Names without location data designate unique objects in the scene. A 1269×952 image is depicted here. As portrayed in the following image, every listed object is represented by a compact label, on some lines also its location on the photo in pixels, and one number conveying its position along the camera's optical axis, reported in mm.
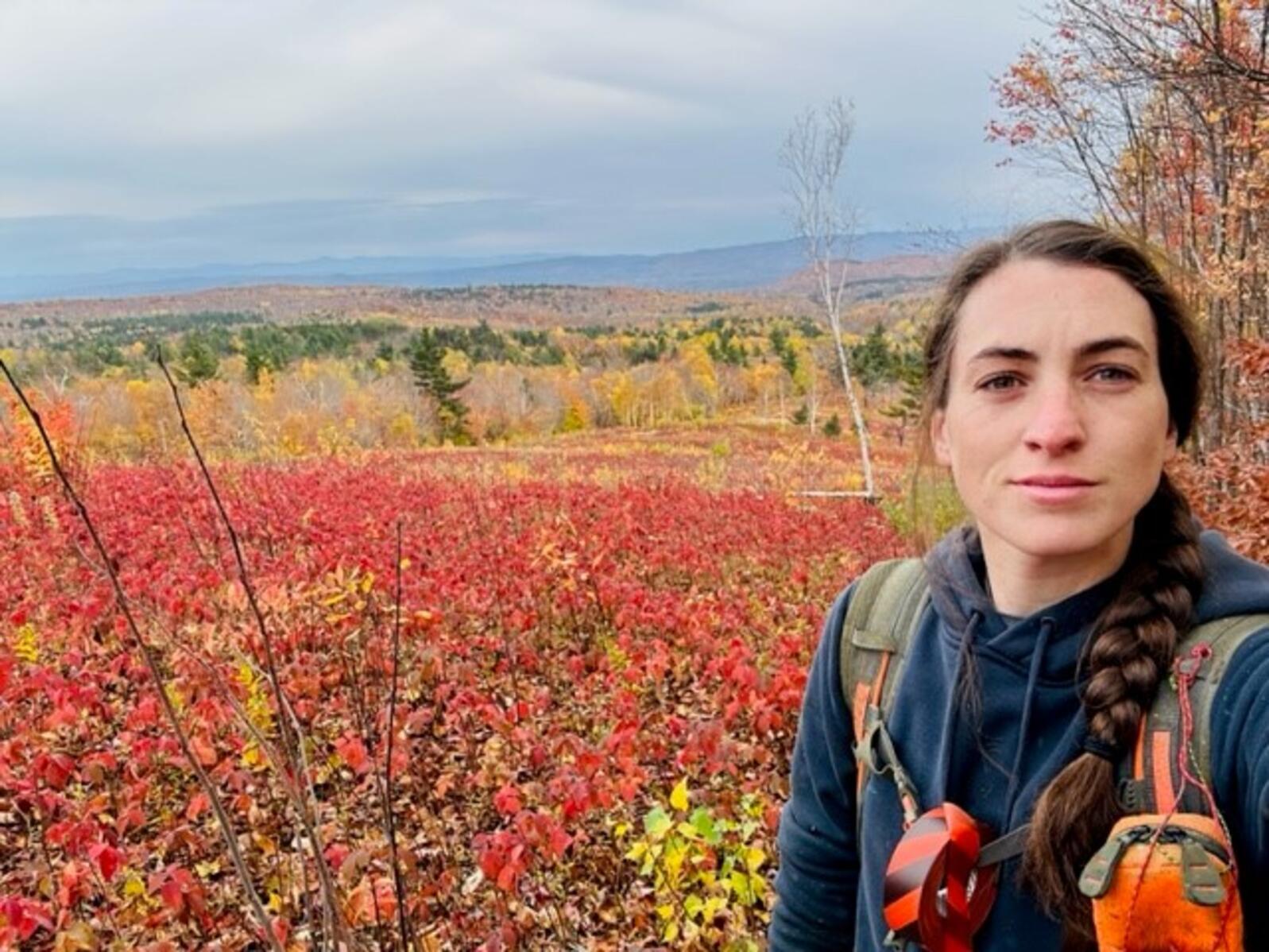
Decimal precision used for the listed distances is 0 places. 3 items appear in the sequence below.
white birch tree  18156
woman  946
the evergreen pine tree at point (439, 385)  53375
